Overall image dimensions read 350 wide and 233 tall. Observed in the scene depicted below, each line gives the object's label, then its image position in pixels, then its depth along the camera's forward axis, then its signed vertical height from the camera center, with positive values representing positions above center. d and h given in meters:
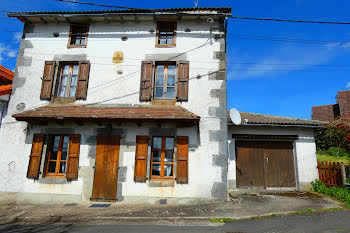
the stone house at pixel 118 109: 7.07 +1.77
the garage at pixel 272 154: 8.74 +0.31
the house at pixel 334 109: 21.94 +6.36
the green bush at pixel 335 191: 6.92 -1.05
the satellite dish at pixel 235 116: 8.04 +1.73
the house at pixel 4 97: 7.87 +2.16
